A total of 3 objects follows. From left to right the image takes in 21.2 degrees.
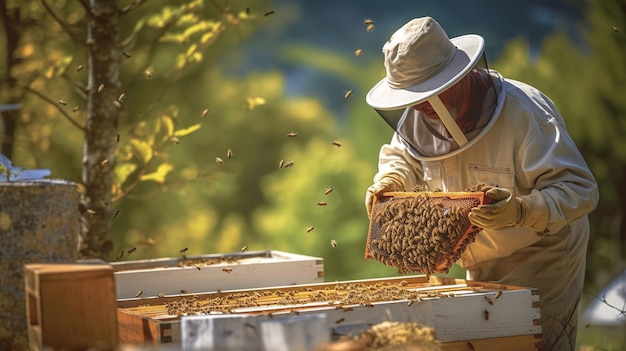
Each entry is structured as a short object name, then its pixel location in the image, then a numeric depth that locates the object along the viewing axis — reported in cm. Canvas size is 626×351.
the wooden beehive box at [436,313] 608
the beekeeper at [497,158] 714
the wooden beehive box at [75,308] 546
